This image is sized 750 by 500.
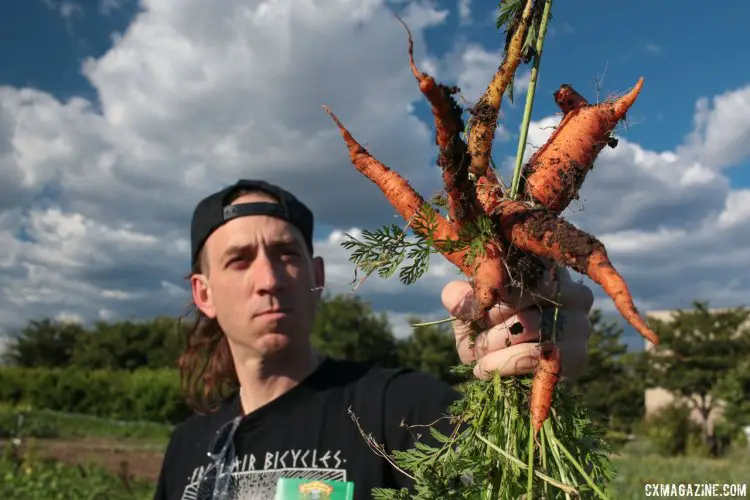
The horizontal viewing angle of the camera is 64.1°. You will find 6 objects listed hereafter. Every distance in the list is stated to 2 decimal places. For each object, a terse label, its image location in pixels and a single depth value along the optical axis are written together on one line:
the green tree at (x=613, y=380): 28.97
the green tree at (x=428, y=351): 31.81
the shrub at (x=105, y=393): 28.77
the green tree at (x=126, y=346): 45.41
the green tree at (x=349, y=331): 32.09
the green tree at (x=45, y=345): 49.09
